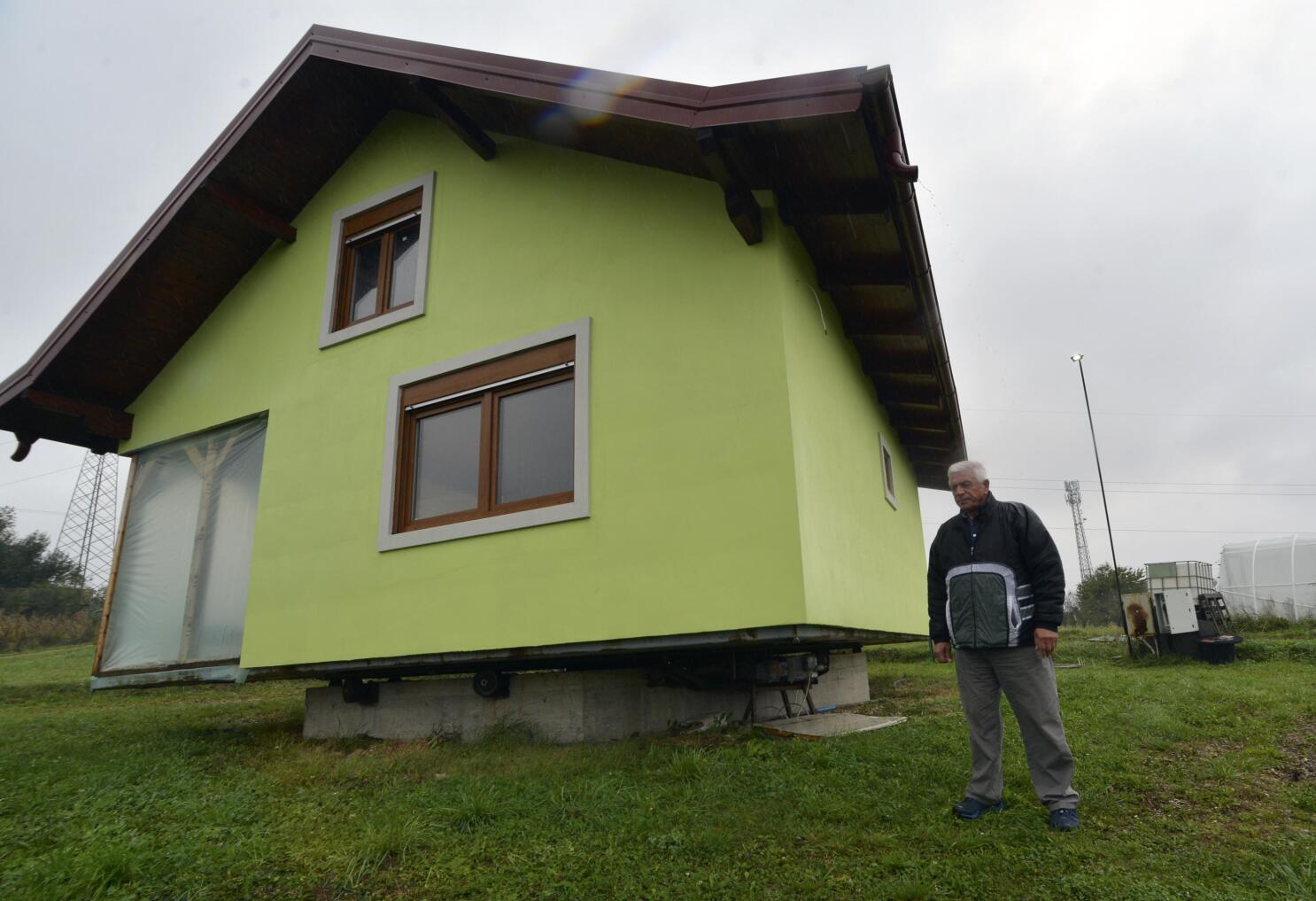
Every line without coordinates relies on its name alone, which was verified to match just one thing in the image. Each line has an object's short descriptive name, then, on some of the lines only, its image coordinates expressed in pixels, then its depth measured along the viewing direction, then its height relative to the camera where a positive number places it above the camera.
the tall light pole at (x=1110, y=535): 13.66 +2.03
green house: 5.86 +2.67
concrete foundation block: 6.59 -0.40
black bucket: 12.43 -0.03
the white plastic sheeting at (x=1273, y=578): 23.73 +1.97
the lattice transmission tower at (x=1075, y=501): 59.19 +10.39
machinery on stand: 12.70 +0.47
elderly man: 4.18 +0.12
